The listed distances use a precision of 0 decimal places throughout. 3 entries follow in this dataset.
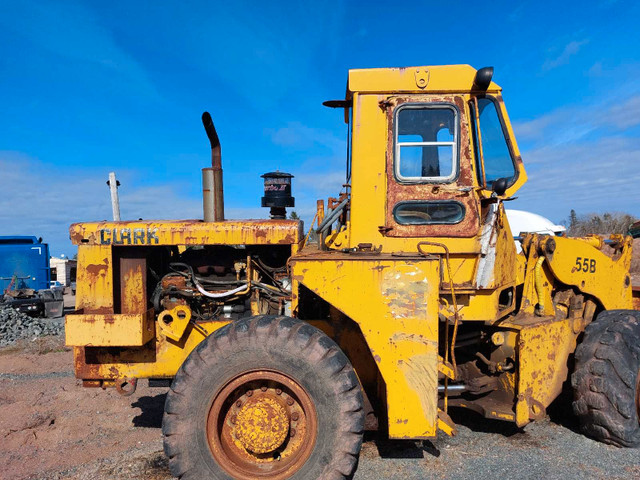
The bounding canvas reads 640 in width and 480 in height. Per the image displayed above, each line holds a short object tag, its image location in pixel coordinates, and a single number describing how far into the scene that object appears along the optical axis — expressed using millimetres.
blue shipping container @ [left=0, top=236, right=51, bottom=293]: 12930
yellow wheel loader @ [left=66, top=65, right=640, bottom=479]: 3082
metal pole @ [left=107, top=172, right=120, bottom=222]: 4355
